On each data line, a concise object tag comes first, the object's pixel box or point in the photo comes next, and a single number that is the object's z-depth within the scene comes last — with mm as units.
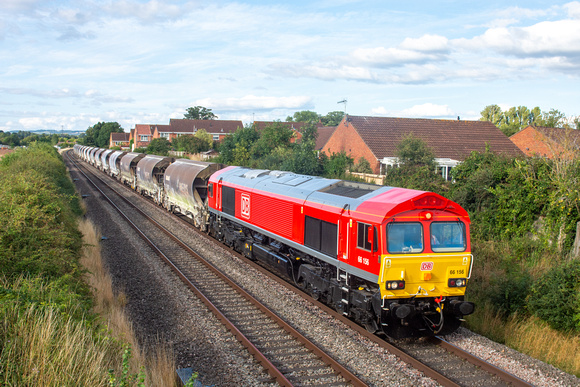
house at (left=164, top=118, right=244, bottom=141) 100638
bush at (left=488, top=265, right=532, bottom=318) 11234
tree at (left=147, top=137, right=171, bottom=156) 61438
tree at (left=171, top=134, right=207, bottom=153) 58750
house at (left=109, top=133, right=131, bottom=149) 122856
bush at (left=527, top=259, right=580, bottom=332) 9875
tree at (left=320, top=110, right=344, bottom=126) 128625
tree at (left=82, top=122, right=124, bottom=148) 127562
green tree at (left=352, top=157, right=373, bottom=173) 29453
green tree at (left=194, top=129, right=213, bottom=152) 59984
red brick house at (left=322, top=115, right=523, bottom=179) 32125
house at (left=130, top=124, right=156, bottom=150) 106438
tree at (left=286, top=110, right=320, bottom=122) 139200
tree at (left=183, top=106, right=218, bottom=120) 134000
